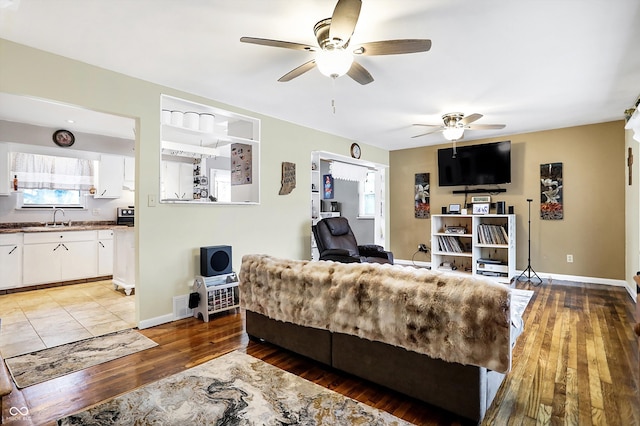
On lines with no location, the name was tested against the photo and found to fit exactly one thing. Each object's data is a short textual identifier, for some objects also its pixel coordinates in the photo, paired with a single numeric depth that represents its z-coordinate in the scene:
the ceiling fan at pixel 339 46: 1.94
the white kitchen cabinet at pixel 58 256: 4.56
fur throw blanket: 1.61
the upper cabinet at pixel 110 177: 5.52
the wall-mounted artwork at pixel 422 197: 6.38
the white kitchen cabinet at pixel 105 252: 5.19
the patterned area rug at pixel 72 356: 2.25
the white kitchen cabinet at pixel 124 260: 4.26
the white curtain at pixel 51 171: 4.90
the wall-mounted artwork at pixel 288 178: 4.55
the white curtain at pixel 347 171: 5.67
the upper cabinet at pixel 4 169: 4.66
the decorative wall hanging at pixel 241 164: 4.32
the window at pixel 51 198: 5.07
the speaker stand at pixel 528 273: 5.05
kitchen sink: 4.61
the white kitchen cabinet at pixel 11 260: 4.36
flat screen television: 5.37
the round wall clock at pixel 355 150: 5.84
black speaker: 3.46
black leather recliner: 4.16
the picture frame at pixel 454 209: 5.67
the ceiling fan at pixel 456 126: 4.21
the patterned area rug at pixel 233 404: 1.74
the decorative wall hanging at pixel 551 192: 5.06
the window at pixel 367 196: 7.07
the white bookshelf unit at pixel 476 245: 5.13
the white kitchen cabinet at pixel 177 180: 6.21
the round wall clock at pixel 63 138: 5.11
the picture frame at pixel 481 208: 5.31
